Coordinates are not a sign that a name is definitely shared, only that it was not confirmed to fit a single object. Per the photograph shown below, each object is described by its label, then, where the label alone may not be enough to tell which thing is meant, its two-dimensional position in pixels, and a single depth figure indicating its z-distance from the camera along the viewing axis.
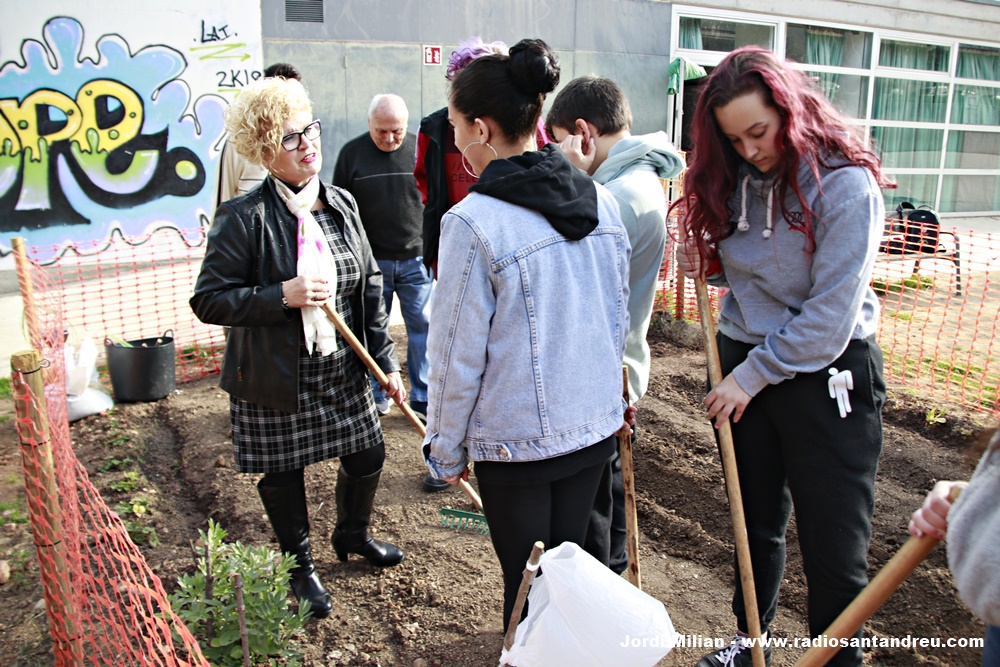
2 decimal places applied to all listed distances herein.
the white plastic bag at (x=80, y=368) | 4.94
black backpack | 8.41
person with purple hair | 3.51
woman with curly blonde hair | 2.64
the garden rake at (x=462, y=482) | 2.78
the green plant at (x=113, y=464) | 4.34
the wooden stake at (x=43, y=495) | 2.17
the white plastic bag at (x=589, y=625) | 1.76
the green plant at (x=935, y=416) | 4.55
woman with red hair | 2.03
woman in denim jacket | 1.84
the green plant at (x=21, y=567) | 3.31
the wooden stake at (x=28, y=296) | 3.91
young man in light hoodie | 2.49
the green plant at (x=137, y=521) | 3.61
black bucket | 5.25
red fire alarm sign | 10.17
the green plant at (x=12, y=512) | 3.83
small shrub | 2.50
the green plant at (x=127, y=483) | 4.08
